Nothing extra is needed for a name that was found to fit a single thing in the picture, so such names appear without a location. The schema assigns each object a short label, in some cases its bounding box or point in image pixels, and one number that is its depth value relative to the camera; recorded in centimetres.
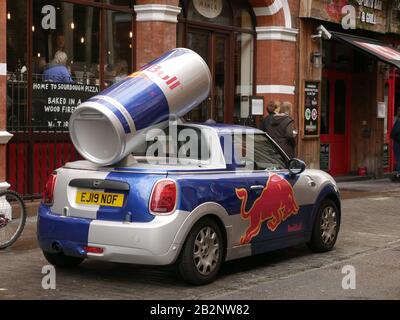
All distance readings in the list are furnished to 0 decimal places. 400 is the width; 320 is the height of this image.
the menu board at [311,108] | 1652
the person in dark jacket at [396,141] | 1802
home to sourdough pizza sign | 1152
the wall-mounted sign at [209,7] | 1468
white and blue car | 657
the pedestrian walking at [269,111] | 1168
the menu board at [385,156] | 1961
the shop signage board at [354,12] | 1623
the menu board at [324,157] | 1817
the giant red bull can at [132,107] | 700
